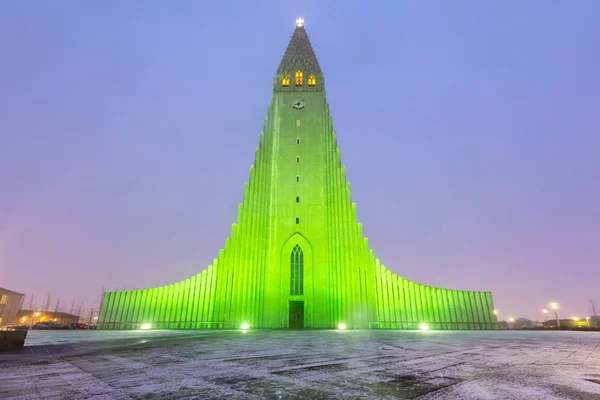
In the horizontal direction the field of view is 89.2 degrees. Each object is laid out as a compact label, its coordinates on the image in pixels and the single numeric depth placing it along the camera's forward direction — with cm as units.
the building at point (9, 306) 6675
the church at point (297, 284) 2888
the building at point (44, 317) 7793
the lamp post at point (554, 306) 3512
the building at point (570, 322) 4570
